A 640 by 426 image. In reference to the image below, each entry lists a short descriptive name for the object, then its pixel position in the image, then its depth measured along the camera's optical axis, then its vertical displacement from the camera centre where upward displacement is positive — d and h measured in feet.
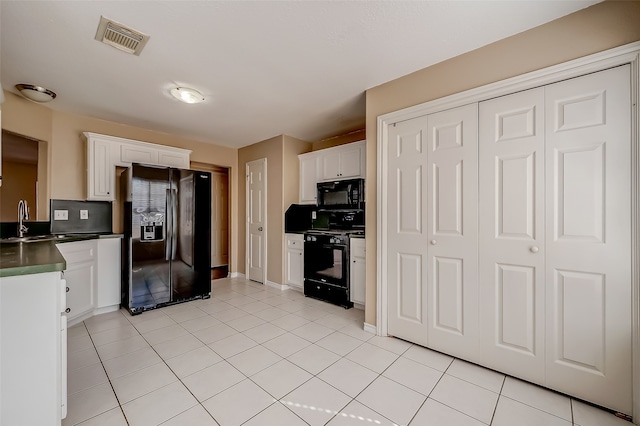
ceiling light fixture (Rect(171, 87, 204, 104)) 8.46 +4.02
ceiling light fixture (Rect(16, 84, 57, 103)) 8.23 +4.03
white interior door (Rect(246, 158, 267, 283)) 14.61 -0.33
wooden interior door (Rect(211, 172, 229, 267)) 17.61 -0.44
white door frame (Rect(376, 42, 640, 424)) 4.79 +2.92
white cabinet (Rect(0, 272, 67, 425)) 3.67 -2.02
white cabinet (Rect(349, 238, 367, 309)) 10.56 -2.40
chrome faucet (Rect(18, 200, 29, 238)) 8.57 -0.03
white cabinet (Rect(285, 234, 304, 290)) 12.91 -2.48
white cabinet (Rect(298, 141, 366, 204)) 11.62 +2.35
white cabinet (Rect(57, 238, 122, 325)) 8.84 -2.35
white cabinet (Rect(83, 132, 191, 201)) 10.47 +2.51
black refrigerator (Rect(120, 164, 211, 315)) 10.14 -0.97
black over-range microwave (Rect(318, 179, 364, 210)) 11.42 +0.91
